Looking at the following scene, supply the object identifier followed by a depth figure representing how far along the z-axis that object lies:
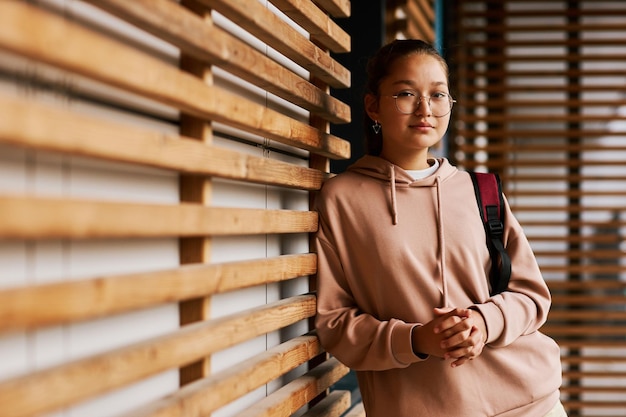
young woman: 1.92
